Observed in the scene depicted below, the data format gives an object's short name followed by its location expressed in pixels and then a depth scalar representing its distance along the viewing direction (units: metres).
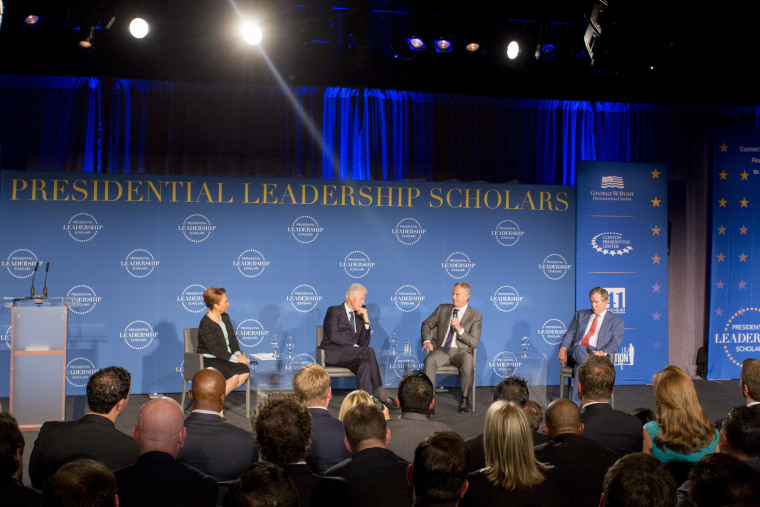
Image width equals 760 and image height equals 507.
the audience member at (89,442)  2.81
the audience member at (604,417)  3.24
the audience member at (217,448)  2.94
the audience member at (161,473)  2.24
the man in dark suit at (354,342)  6.29
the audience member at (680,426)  3.08
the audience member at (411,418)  3.19
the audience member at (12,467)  2.12
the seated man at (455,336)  6.42
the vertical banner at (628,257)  7.57
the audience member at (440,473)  1.97
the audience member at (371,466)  2.34
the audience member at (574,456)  2.62
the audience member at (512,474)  2.27
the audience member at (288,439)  2.37
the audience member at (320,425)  3.23
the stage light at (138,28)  6.24
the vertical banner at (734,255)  7.91
